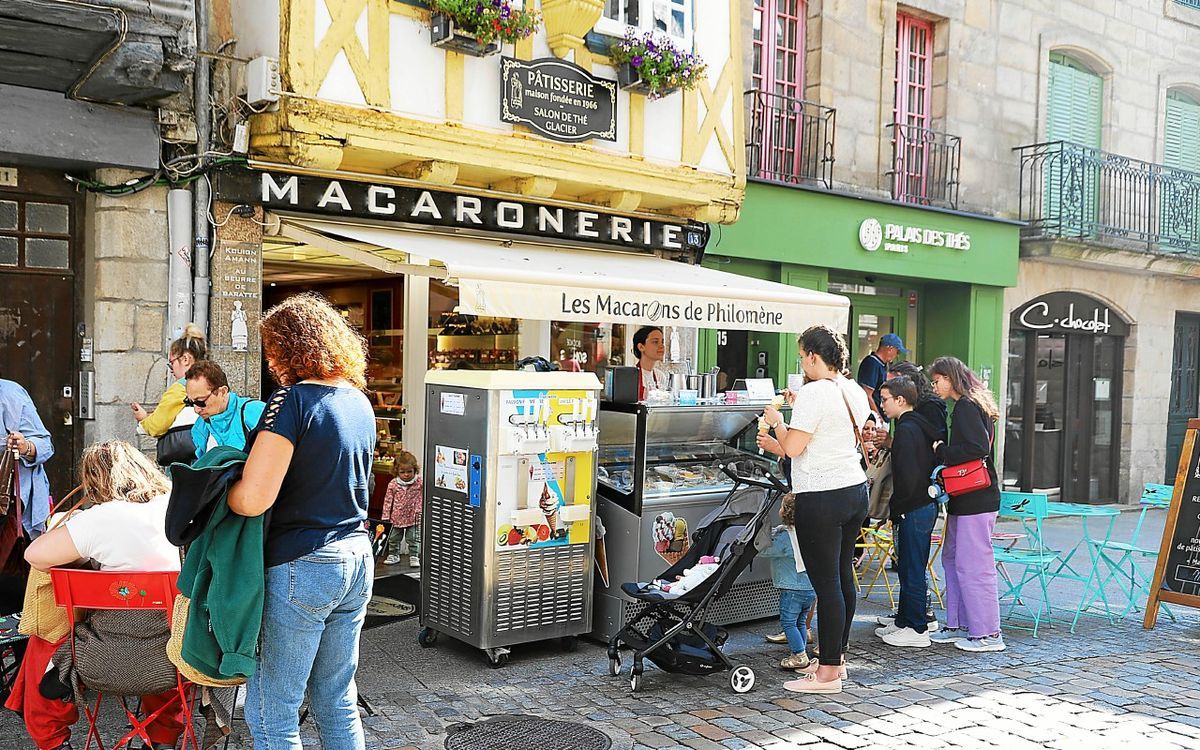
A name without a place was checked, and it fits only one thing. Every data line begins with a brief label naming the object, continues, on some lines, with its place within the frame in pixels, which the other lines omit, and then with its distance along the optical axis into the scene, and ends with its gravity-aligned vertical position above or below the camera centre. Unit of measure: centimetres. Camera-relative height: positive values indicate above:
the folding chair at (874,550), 789 -150
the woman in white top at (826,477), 561 -65
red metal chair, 403 -93
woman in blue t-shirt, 344 -54
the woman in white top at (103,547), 411 -81
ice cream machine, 607 -92
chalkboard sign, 740 -128
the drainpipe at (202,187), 746 +101
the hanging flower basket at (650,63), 902 +231
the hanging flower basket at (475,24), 788 +228
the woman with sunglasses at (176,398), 652 -37
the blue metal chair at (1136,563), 769 -160
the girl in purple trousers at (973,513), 667 -97
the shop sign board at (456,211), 771 +101
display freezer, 652 -86
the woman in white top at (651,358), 847 -9
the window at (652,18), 914 +277
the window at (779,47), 1140 +313
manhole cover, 487 -176
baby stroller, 573 -138
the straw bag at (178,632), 381 -104
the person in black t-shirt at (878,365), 994 -13
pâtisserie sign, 853 +192
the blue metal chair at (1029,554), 724 -133
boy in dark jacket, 673 -97
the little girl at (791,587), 605 -130
